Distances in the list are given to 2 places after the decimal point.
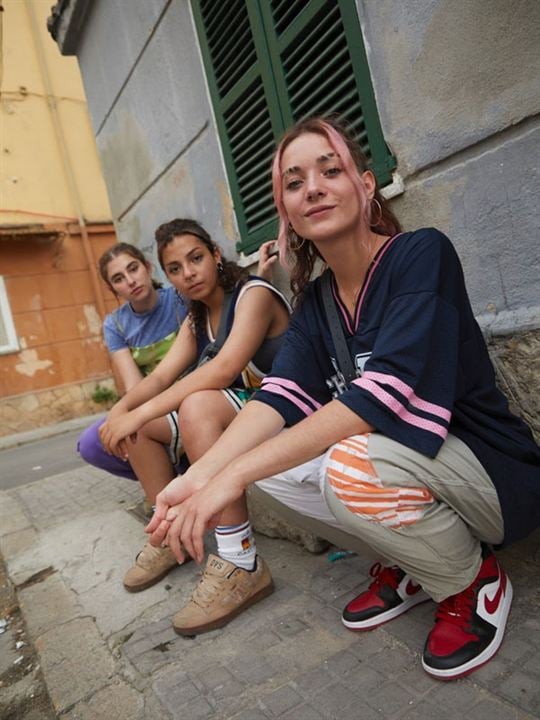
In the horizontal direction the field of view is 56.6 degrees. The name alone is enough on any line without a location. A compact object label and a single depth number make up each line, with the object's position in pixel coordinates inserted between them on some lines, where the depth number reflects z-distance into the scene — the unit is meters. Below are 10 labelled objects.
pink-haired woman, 1.31
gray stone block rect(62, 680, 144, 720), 1.48
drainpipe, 10.52
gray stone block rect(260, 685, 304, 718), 1.36
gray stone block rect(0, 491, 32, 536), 3.45
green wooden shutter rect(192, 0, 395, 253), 2.15
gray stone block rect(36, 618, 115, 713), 1.64
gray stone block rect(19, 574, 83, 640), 2.12
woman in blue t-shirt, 2.97
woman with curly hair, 1.91
